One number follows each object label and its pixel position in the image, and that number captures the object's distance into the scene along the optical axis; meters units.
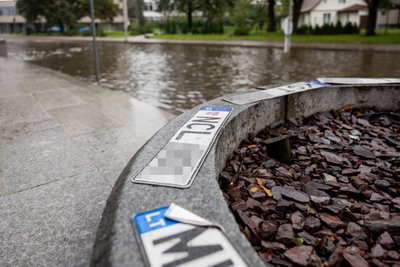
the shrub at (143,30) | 41.69
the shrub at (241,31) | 30.66
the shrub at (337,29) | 27.20
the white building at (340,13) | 42.50
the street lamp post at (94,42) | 6.54
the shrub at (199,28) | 35.78
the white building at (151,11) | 81.56
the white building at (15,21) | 66.12
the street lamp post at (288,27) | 14.90
